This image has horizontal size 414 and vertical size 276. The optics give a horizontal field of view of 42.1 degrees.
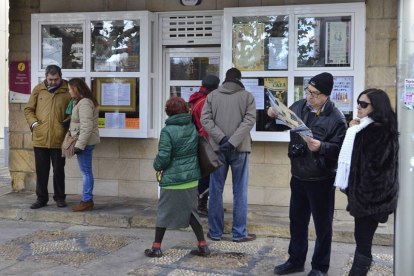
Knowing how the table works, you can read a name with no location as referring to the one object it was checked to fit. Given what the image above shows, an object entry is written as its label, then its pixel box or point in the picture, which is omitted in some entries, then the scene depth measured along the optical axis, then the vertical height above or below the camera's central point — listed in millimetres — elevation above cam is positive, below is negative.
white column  4199 -265
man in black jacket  4602 -470
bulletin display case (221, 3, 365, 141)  6965 +824
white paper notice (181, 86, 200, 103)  8071 +301
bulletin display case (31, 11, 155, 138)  7656 +767
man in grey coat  6066 -270
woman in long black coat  4141 -433
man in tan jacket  7254 -233
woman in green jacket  5371 -613
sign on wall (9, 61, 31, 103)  8273 +425
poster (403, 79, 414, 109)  4152 +148
